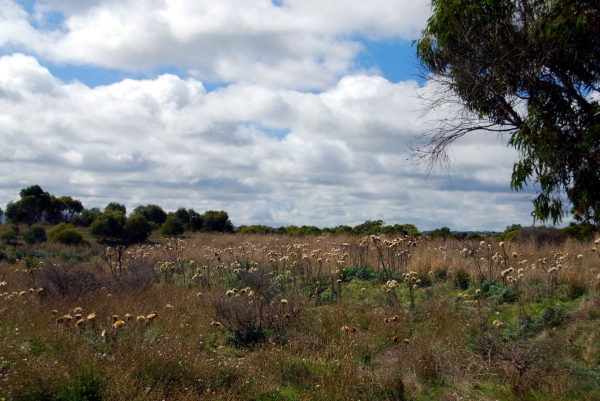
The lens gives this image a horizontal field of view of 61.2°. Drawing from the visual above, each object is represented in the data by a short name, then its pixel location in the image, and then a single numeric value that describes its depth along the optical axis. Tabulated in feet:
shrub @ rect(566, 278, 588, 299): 27.20
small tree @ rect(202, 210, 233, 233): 123.13
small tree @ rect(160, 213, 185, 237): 100.89
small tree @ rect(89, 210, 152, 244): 93.91
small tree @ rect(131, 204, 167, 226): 132.05
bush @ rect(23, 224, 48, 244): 83.63
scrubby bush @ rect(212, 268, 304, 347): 23.89
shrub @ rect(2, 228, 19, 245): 78.91
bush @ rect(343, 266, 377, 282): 36.55
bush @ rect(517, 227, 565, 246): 58.44
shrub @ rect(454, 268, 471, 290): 32.35
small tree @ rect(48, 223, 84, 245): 81.05
